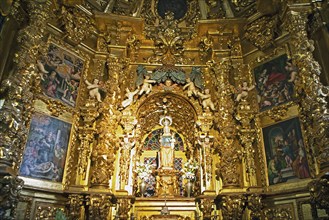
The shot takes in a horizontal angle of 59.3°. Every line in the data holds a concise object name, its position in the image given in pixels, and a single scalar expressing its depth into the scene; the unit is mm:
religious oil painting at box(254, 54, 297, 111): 9078
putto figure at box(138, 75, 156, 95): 10969
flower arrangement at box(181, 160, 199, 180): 10016
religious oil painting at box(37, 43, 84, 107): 8961
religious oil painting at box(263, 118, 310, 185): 8078
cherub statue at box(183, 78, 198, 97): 11027
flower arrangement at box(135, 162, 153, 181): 9984
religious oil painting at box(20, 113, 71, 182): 7871
